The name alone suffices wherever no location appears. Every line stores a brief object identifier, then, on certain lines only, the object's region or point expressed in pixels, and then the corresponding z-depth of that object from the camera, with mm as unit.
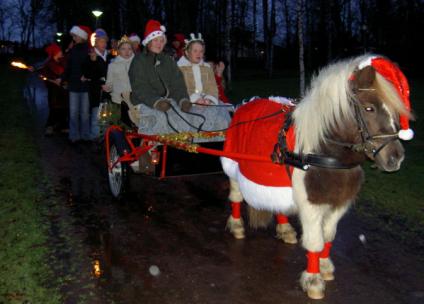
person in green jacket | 6293
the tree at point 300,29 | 18344
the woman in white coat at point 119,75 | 7852
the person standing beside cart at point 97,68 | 9578
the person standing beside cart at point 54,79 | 11844
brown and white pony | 3432
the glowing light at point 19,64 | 9666
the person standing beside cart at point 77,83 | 10156
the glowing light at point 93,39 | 10166
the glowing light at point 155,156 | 6182
